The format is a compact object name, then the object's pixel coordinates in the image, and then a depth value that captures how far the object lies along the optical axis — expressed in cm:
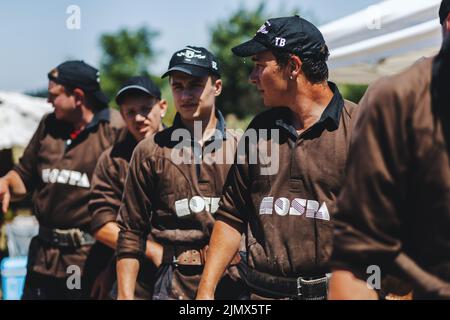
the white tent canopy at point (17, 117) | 849
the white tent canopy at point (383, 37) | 484
